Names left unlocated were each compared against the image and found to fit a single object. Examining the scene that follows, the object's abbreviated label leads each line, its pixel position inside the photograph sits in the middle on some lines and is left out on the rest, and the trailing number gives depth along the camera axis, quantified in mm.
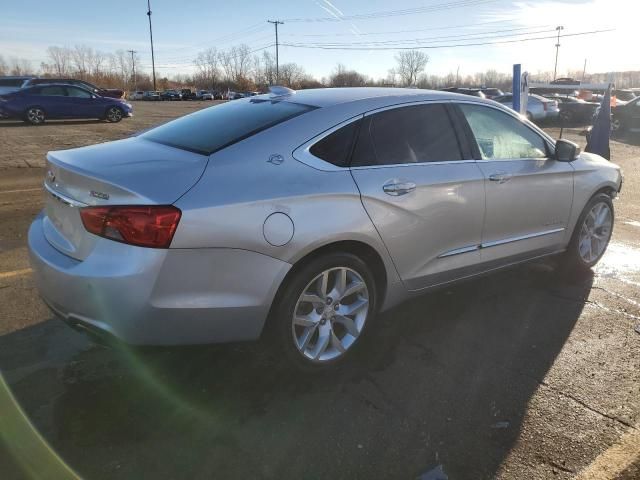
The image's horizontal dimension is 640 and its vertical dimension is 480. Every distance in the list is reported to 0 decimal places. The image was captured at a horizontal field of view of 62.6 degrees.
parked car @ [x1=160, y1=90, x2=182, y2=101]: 78381
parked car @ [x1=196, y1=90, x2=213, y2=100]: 81125
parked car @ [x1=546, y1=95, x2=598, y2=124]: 25500
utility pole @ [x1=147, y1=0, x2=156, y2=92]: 75788
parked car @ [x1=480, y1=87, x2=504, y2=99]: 28691
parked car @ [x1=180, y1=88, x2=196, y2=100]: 79875
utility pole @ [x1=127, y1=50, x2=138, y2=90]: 115588
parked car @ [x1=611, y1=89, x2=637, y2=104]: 31191
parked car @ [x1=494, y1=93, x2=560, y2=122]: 23734
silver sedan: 2531
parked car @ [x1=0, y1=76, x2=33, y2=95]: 23188
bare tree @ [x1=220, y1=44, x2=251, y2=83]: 118162
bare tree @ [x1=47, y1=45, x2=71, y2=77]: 109594
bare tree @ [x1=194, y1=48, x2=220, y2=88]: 121700
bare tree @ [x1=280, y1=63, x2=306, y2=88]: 95025
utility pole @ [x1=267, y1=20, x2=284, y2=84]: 92438
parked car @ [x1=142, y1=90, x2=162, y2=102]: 76362
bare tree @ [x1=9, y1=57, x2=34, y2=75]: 118062
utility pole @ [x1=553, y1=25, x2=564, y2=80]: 96812
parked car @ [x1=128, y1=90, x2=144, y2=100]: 80219
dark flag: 10398
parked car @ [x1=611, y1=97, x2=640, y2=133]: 20688
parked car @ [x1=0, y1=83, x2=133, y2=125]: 19266
